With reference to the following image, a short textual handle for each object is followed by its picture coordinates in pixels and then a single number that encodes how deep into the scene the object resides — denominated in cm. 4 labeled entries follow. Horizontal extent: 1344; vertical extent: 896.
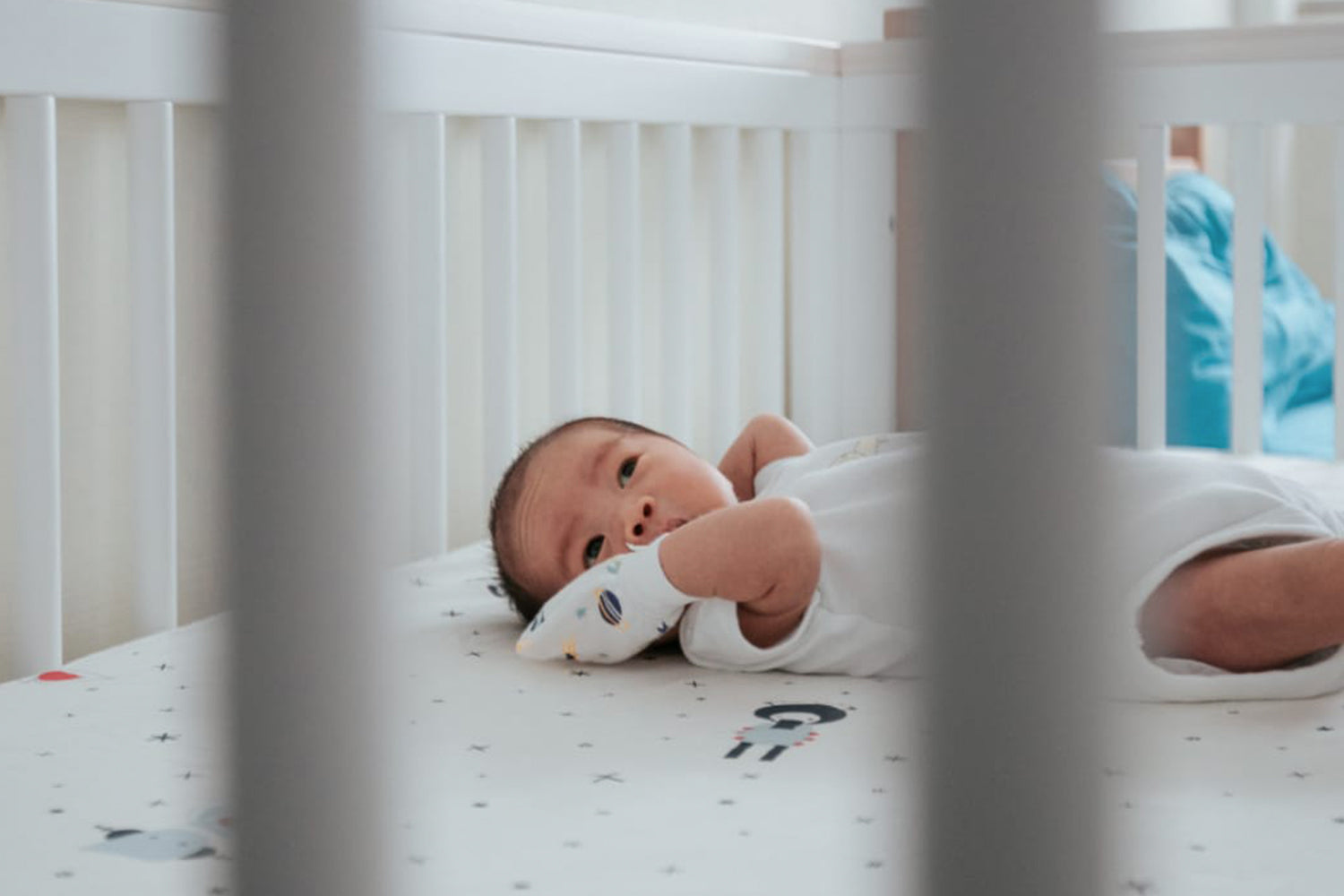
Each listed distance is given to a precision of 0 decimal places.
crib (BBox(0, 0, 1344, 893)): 103
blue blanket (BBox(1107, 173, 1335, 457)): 236
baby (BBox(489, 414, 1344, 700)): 121
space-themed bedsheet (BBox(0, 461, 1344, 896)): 104
